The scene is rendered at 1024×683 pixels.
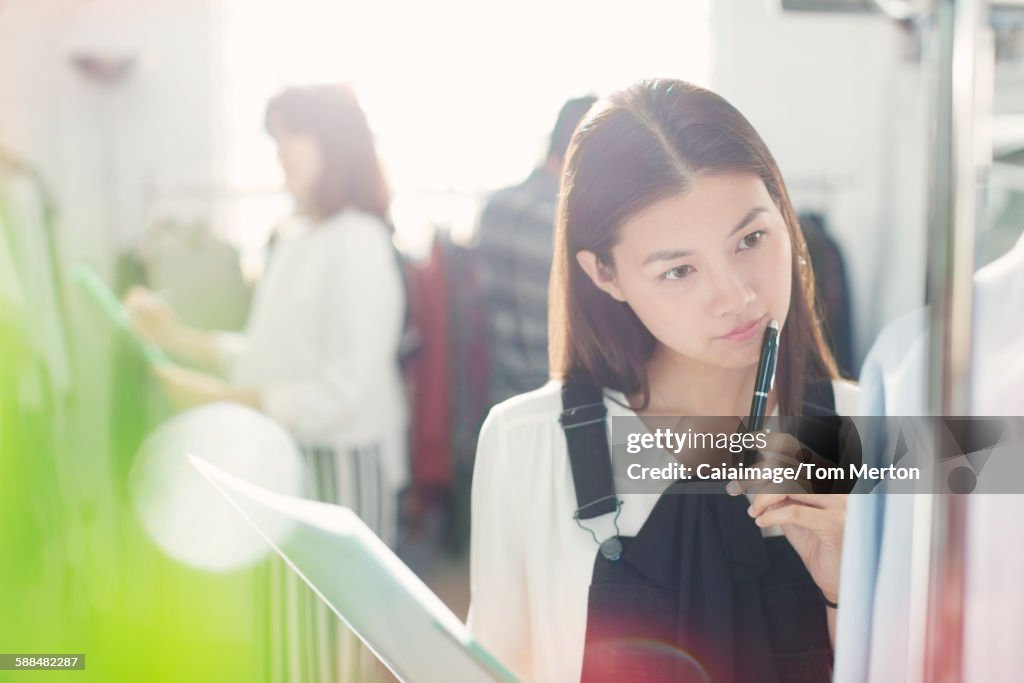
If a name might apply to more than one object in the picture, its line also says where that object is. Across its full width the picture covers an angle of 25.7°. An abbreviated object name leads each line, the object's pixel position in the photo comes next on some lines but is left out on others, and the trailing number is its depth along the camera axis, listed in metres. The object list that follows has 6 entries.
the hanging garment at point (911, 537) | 1.80
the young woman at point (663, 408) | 1.82
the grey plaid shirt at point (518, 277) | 2.03
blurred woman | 2.13
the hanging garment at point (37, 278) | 2.01
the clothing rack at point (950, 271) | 1.75
